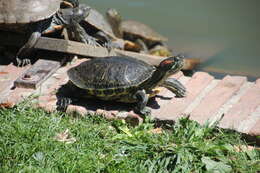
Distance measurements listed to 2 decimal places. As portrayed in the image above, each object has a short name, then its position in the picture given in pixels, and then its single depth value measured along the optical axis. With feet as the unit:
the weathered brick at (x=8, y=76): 32.91
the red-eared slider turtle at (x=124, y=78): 27.86
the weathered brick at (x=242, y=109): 26.53
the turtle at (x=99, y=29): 41.04
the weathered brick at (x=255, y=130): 25.25
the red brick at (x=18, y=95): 30.86
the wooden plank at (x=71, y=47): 37.04
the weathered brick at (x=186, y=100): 28.09
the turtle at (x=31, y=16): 36.50
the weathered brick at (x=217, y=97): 27.78
